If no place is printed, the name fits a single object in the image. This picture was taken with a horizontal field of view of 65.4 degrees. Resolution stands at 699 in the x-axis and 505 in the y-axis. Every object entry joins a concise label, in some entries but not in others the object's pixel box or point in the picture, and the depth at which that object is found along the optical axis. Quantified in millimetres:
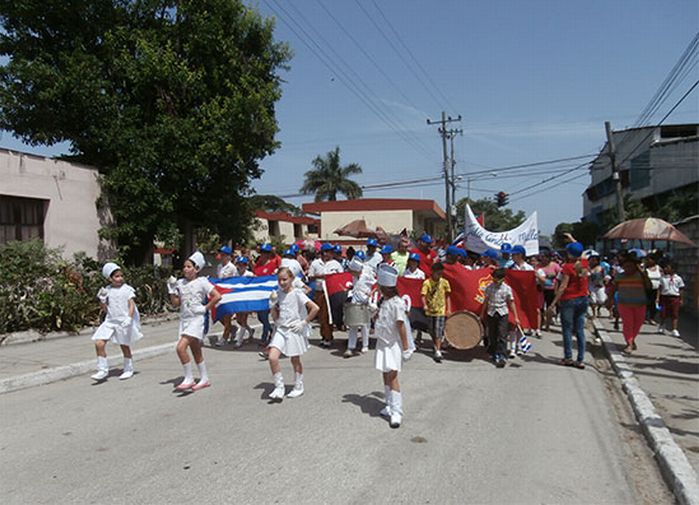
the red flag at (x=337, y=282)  10203
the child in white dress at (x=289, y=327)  6633
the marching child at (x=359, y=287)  9188
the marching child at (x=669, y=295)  12102
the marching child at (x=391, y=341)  5699
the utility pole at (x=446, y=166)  37312
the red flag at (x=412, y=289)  9586
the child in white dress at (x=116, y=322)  7867
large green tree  16156
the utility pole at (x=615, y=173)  25844
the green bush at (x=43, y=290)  10859
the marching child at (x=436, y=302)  8945
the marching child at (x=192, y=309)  7059
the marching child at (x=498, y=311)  8594
